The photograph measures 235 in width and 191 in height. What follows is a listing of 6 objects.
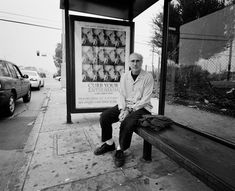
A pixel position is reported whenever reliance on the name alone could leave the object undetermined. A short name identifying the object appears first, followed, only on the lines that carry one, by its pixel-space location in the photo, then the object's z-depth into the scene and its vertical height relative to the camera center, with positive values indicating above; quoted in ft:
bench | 3.83 -2.20
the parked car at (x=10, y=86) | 14.79 -0.78
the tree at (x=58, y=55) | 161.41 +22.81
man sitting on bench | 8.10 -1.13
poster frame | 12.29 +3.05
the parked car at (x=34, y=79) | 39.17 -0.13
